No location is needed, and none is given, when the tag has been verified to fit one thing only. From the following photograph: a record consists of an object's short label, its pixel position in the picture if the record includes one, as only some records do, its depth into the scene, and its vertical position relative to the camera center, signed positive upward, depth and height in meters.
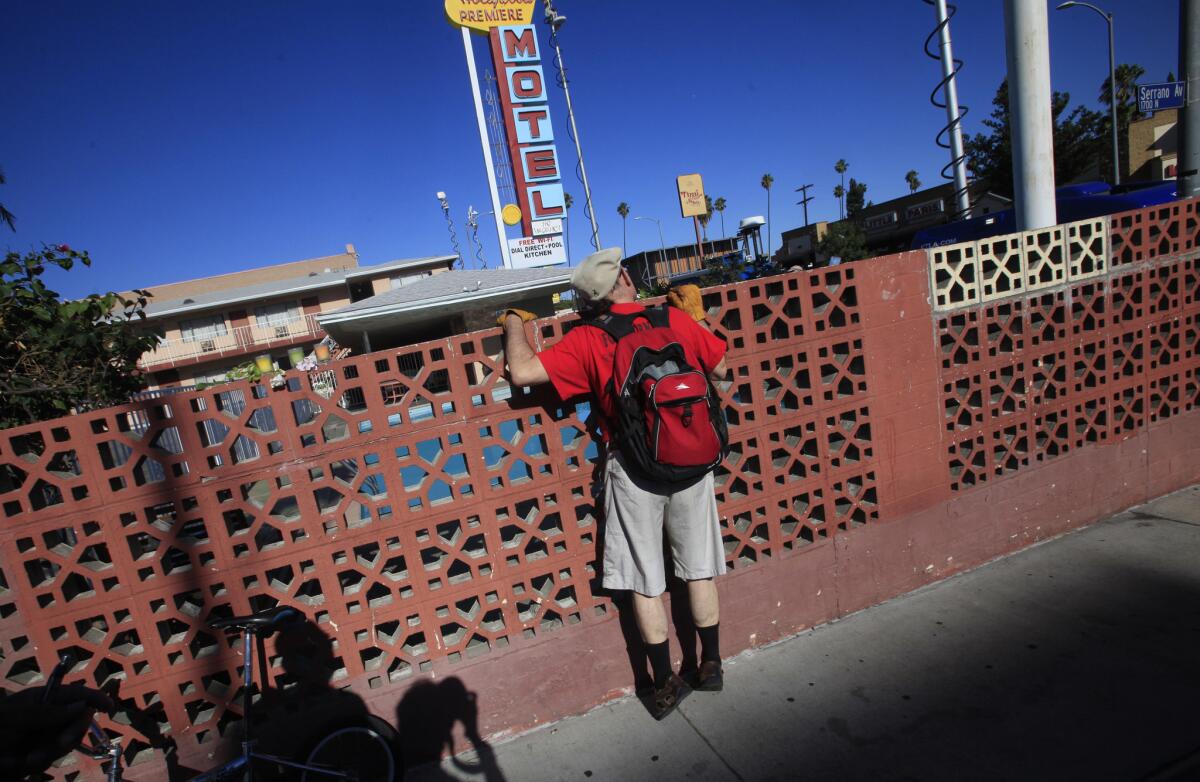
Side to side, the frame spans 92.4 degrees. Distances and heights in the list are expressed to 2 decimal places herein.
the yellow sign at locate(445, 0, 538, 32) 21.42 +11.65
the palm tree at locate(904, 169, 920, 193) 70.81 +9.47
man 2.48 -0.85
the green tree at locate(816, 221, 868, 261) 33.19 +1.54
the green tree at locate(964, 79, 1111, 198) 29.47 +4.60
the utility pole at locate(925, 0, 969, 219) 5.91 +1.23
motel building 29.61 +2.72
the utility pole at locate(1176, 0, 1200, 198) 4.12 +0.76
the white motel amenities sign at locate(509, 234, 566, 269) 22.58 +2.74
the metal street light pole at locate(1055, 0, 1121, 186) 15.60 +3.92
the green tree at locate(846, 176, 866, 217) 58.75 +7.16
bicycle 1.99 -1.49
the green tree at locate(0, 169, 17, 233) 4.13 +1.41
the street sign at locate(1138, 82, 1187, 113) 4.24 +0.87
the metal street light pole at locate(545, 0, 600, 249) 21.59 +8.70
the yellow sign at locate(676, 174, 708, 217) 42.09 +7.26
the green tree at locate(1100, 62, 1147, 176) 29.59 +4.69
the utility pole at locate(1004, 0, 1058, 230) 3.75 +0.85
